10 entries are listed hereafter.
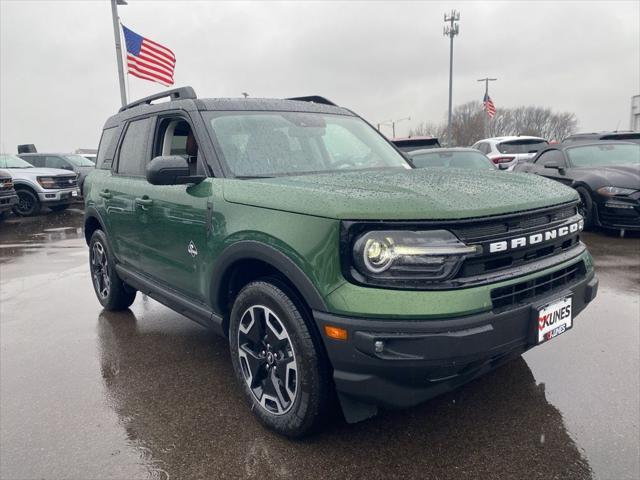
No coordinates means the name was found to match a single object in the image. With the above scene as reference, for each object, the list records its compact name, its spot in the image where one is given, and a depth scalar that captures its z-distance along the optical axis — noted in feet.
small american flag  94.99
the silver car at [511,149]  43.98
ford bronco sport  6.84
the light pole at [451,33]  111.75
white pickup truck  45.93
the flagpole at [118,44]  42.11
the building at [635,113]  90.33
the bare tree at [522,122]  238.66
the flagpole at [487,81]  138.10
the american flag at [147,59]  41.27
